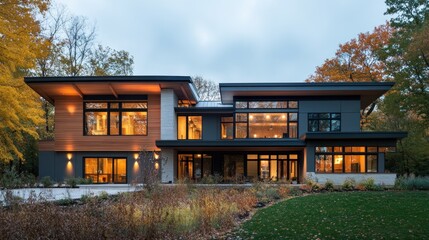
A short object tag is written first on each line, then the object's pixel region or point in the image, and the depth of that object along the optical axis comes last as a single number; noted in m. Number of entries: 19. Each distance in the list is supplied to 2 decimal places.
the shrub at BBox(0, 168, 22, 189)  13.14
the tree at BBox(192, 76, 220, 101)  48.72
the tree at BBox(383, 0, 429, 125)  23.94
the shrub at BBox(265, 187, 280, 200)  17.53
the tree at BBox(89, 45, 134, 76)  37.62
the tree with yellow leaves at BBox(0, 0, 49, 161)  16.33
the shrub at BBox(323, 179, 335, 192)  21.66
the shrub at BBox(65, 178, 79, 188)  23.43
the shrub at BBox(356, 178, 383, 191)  21.06
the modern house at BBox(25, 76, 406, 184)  26.78
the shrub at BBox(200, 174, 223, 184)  21.95
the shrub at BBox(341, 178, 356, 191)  21.49
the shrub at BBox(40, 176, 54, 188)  22.86
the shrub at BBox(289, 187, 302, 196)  19.35
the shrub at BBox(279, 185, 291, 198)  18.38
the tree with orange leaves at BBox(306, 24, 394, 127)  35.25
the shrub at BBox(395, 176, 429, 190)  20.88
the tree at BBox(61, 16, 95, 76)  36.62
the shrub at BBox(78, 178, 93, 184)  26.05
